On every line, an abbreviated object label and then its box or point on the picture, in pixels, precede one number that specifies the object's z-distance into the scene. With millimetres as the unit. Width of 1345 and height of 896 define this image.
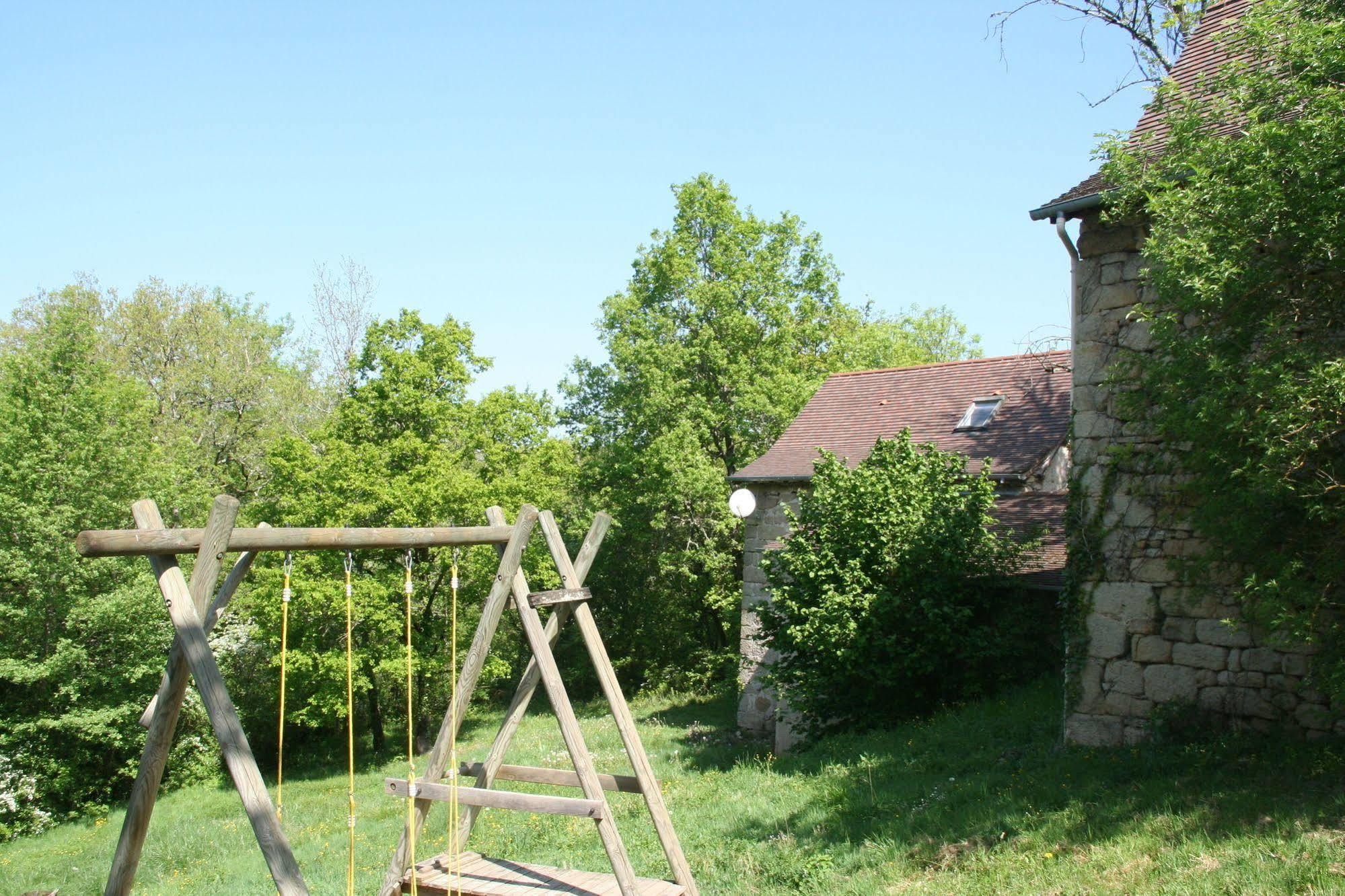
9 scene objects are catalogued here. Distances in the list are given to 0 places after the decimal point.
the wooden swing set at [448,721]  4285
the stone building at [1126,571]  7398
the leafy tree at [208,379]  24266
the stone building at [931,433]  13297
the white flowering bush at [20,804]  16375
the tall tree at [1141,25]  14906
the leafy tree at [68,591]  16938
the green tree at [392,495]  17516
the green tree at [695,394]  21281
